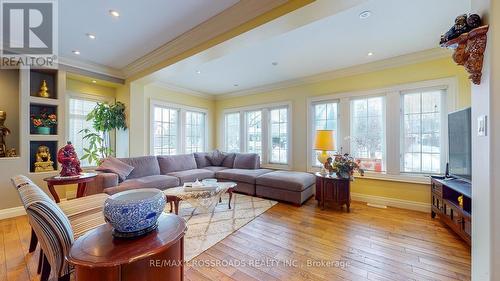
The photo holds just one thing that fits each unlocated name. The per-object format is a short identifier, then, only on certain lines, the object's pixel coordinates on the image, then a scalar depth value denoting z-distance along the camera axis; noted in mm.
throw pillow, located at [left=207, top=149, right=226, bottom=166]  5414
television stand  2066
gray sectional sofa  3271
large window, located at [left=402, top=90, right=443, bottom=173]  3223
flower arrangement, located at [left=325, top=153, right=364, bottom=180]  3219
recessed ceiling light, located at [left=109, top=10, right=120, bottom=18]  2239
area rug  2223
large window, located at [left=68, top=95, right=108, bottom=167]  3949
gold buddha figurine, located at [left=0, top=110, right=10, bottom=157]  2948
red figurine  2627
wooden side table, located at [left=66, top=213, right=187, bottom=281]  856
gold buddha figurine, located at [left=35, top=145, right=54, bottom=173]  3214
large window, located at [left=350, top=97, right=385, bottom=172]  3670
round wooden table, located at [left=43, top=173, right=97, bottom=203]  2457
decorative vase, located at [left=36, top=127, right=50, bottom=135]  3238
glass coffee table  2756
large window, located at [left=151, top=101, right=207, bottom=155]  4812
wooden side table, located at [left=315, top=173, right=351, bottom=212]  3218
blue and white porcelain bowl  978
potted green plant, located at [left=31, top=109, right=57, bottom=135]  3227
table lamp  3554
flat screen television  2149
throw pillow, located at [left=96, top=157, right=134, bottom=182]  3326
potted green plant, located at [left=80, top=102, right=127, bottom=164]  3857
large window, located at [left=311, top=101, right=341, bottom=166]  4130
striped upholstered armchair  1144
